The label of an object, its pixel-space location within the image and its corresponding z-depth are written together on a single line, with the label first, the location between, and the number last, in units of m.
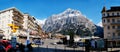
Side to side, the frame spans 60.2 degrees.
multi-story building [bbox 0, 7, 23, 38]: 44.96
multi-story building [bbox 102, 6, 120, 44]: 38.63
